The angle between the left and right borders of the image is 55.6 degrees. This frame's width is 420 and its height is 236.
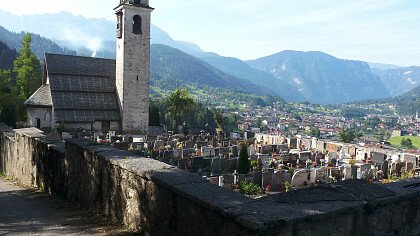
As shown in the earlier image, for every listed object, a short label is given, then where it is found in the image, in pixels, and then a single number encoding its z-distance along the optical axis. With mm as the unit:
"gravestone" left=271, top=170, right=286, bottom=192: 17288
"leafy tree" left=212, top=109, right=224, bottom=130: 43453
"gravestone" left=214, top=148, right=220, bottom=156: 24270
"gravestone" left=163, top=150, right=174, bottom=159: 22216
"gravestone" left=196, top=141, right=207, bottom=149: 27297
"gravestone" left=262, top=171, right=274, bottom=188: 17281
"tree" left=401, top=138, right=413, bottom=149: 110844
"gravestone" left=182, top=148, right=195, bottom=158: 23075
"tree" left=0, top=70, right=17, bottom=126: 26391
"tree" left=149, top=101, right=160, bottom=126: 41250
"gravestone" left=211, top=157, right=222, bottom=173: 20344
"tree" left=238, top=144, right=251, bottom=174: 19156
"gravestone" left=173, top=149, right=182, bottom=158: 22988
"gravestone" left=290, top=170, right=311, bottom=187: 17672
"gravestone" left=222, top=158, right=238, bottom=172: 20766
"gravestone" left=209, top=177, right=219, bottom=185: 16562
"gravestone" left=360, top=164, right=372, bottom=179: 19862
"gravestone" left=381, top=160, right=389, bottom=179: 20984
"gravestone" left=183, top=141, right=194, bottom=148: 26762
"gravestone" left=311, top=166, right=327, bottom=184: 18578
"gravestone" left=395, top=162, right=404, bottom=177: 21509
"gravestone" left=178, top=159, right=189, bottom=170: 20211
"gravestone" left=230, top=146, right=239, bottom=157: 25022
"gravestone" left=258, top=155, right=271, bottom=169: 22086
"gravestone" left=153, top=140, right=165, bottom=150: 25362
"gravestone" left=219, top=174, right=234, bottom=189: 16297
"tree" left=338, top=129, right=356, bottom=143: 55212
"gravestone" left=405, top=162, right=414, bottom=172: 21781
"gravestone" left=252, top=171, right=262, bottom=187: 17312
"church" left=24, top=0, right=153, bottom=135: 34812
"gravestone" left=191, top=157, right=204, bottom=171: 20562
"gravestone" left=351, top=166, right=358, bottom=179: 19656
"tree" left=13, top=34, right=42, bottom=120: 40531
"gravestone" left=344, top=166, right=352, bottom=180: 19641
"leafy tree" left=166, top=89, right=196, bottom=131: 42156
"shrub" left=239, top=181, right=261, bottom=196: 15828
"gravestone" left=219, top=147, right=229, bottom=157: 24575
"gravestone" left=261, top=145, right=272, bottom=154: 27016
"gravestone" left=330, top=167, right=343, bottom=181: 19362
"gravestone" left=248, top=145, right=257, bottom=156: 25203
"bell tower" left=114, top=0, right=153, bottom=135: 36156
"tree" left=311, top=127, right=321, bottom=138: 118000
